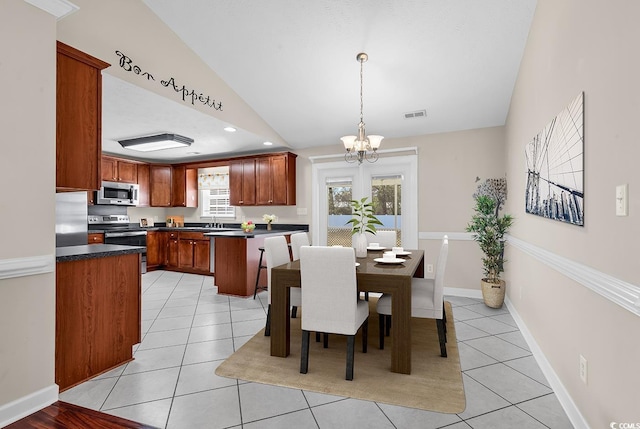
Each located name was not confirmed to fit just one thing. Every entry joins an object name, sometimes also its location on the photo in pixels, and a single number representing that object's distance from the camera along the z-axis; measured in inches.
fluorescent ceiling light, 183.3
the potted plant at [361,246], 121.5
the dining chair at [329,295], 86.5
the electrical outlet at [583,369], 64.2
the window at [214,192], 257.0
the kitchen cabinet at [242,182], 220.2
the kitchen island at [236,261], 171.2
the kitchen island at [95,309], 79.7
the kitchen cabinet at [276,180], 209.6
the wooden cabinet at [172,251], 241.8
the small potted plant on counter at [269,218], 216.5
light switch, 49.1
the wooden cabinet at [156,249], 241.3
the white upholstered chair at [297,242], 137.9
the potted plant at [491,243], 149.1
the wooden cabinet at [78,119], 81.7
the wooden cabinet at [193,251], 231.3
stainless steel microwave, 216.4
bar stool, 171.8
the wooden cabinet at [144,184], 245.9
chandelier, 121.0
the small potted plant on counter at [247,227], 198.1
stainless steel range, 208.5
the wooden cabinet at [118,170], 221.2
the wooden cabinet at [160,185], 253.3
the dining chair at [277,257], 111.9
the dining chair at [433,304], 97.9
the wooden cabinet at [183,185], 253.8
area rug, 78.1
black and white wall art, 66.6
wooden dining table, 88.0
